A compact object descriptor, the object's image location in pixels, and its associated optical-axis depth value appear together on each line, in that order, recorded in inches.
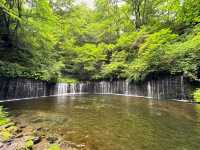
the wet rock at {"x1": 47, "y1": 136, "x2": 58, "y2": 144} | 117.6
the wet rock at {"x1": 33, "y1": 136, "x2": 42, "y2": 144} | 114.4
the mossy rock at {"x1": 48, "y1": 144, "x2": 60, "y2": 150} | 102.3
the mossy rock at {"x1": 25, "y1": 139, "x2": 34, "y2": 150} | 101.7
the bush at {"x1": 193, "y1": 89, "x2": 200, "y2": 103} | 281.7
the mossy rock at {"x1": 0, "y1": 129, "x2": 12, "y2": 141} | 115.8
